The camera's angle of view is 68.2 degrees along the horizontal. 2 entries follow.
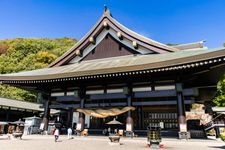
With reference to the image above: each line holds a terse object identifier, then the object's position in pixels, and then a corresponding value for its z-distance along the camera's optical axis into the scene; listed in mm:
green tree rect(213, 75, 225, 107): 27922
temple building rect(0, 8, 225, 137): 10434
